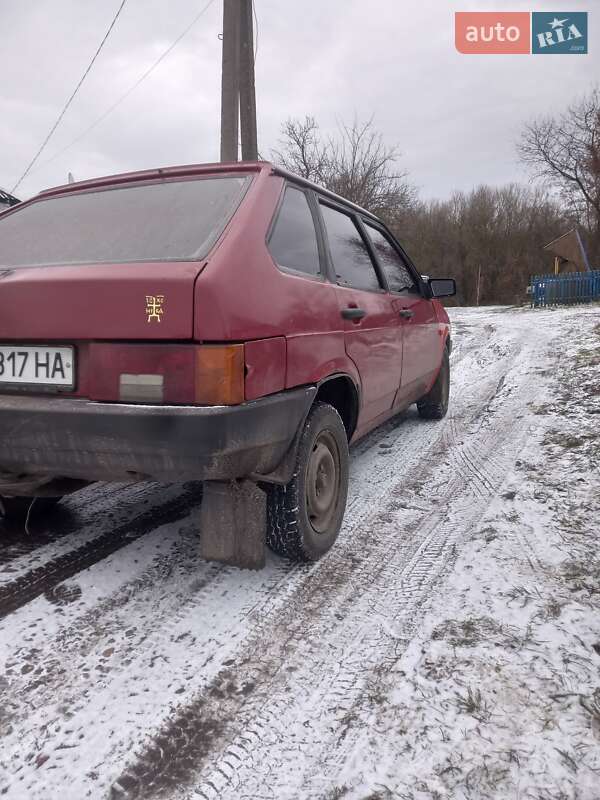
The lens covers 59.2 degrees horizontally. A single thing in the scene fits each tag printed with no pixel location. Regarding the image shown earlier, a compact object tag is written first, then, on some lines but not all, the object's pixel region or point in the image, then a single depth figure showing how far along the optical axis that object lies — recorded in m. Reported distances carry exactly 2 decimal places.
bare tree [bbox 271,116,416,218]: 21.14
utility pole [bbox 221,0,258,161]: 8.77
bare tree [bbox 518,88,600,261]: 25.67
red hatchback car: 1.69
